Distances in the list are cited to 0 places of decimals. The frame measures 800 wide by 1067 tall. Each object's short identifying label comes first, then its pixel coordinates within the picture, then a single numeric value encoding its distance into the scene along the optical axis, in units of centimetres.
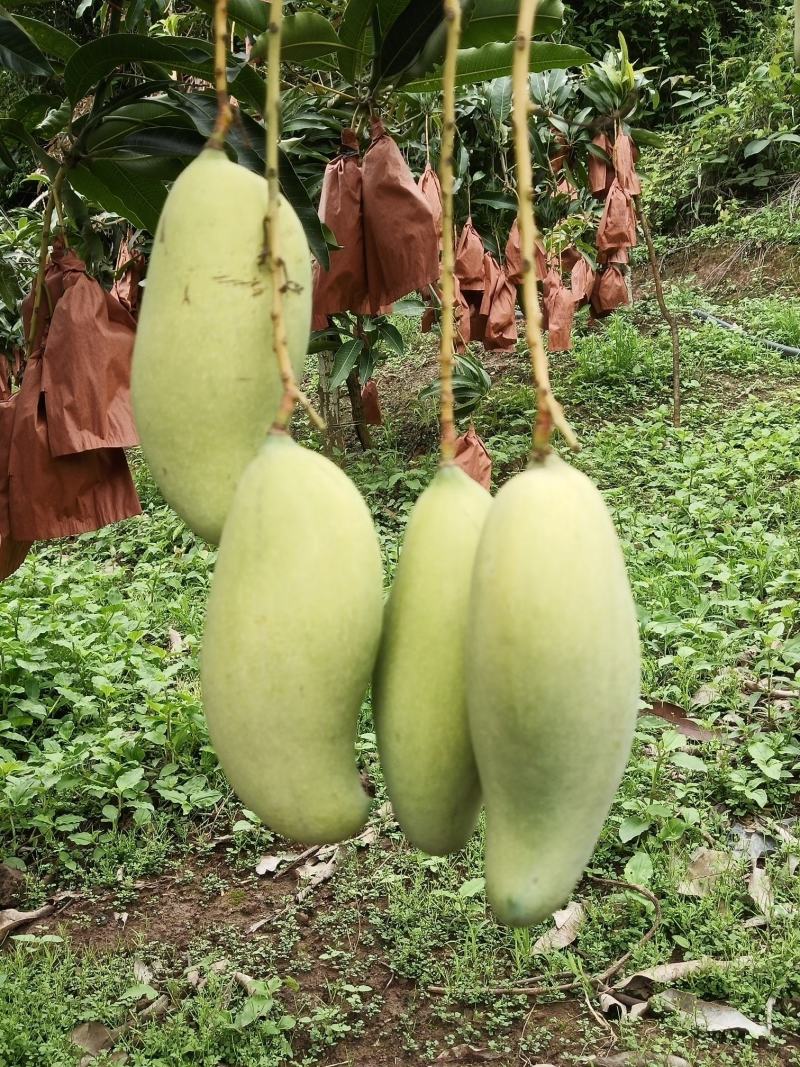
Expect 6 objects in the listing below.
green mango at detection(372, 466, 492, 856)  55
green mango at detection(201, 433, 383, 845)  52
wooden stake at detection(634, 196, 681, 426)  495
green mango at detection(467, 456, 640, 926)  49
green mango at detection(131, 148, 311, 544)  56
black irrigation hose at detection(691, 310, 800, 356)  576
